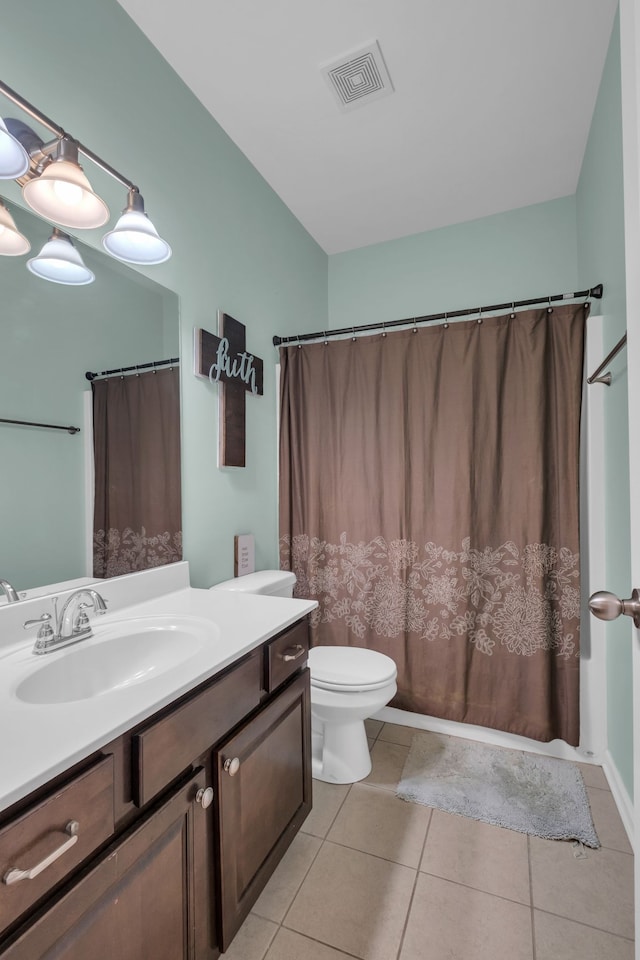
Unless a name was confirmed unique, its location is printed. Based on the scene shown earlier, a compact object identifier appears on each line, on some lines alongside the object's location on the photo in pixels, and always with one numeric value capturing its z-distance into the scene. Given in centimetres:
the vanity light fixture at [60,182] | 103
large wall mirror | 108
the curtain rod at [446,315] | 176
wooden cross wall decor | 173
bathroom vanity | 62
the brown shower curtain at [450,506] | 187
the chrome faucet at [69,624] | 103
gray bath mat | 152
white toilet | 165
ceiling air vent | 156
